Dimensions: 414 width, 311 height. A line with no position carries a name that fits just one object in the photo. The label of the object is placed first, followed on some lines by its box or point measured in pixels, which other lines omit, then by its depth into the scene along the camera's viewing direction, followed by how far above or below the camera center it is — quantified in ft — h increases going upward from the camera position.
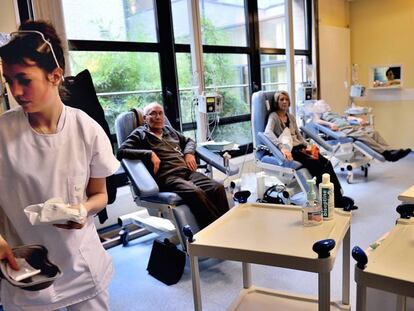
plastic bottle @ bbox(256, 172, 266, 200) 10.36 -2.67
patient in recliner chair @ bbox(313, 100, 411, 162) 13.01 -1.74
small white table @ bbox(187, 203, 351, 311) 4.10 -1.87
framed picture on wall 17.52 +0.19
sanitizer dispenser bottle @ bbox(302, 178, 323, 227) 4.97 -1.70
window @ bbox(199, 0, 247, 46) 13.12 +2.61
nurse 3.23 -0.55
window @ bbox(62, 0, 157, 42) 9.50 +2.24
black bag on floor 7.39 -3.38
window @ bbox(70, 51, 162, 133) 9.99 +0.65
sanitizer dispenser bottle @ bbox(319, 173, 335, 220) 4.85 -1.51
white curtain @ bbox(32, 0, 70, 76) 8.14 +2.11
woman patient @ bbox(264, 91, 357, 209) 10.52 -1.61
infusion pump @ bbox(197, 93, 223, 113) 10.85 -0.27
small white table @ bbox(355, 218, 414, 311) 3.22 -1.72
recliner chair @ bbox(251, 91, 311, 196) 10.43 -2.01
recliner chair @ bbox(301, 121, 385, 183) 12.96 -2.39
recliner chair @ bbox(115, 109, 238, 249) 7.40 -2.03
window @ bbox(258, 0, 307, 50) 15.40 +2.78
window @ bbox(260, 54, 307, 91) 15.66 +0.73
